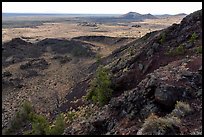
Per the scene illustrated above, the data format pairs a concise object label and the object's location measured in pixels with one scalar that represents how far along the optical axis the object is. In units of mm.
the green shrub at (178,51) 26425
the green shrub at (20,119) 26797
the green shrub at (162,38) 31125
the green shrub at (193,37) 27766
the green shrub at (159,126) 16125
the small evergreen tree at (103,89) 24156
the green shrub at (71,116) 25375
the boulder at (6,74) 44328
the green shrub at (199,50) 24589
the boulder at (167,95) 18906
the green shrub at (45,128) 20484
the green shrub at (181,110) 17609
